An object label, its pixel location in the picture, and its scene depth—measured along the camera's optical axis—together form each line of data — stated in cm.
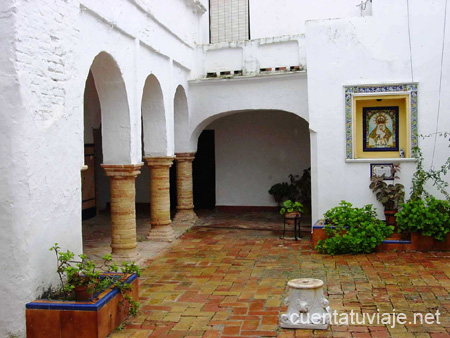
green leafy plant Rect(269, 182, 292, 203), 1531
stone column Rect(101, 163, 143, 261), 948
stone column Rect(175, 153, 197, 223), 1356
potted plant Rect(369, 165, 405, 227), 1052
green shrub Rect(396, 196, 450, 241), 958
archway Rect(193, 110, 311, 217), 1562
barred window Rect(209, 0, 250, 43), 1420
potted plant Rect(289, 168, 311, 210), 1496
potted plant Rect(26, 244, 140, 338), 561
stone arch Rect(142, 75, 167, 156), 1116
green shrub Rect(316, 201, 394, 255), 975
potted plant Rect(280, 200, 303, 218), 1149
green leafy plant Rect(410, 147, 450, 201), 1029
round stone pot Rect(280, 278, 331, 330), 597
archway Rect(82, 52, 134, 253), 912
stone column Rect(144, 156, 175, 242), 1163
